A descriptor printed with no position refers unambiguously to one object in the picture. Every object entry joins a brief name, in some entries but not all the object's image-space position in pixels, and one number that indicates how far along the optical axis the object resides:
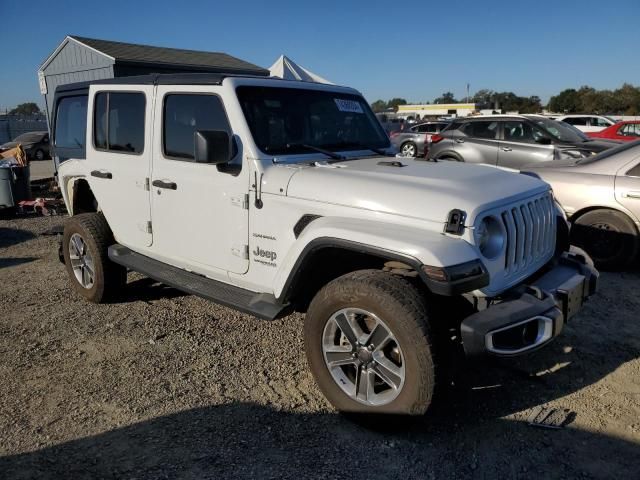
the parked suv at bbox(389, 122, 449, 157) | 18.50
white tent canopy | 13.11
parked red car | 16.58
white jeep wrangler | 2.68
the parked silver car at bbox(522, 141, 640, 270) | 5.53
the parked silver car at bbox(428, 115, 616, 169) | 9.86
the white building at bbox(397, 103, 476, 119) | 58.43
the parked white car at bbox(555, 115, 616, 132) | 21.01
